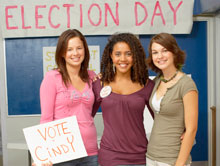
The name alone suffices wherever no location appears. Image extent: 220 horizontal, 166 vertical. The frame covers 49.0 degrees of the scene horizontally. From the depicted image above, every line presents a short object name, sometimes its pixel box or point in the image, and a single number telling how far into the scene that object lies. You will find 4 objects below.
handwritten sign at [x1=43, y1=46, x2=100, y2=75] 2.51
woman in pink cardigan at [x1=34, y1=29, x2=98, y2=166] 1.33
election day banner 2.38
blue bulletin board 2.50
